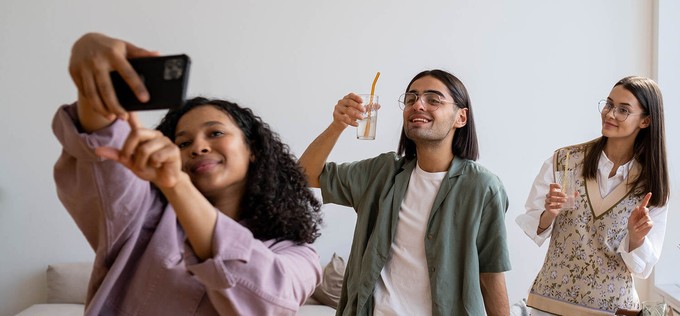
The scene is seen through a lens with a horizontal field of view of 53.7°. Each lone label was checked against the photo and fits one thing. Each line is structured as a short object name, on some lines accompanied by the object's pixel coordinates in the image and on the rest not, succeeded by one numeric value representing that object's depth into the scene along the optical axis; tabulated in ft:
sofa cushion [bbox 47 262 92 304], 10.98
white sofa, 10.93
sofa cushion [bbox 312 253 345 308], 11.11
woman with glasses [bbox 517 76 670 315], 7.63
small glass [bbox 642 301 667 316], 6.56
